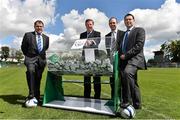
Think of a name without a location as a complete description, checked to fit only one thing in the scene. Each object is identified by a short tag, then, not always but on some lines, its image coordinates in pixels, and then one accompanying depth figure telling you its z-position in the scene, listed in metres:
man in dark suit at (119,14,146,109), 2.87
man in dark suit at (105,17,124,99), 2.95
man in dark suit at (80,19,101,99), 3.48
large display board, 2.97
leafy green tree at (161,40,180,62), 50.48
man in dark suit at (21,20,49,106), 3.55
